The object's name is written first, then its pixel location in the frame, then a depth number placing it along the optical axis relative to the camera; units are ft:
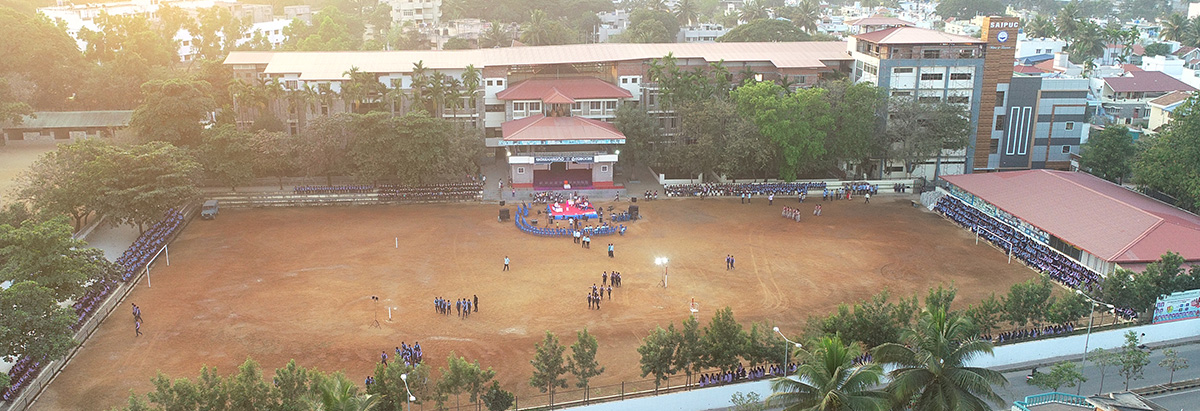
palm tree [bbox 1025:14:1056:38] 402.11
